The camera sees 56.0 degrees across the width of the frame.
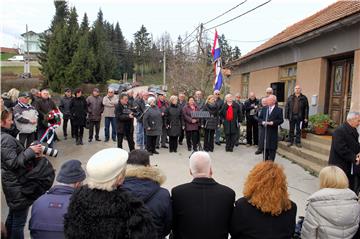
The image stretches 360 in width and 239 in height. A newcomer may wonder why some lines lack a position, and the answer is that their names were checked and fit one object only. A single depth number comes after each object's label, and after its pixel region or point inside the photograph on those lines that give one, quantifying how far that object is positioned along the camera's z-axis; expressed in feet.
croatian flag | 42.75
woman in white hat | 6.87
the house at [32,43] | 265.32
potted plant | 32.14
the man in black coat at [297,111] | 31.17
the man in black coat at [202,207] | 9.62
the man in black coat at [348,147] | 18.03
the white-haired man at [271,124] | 27.84
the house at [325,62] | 28.99
